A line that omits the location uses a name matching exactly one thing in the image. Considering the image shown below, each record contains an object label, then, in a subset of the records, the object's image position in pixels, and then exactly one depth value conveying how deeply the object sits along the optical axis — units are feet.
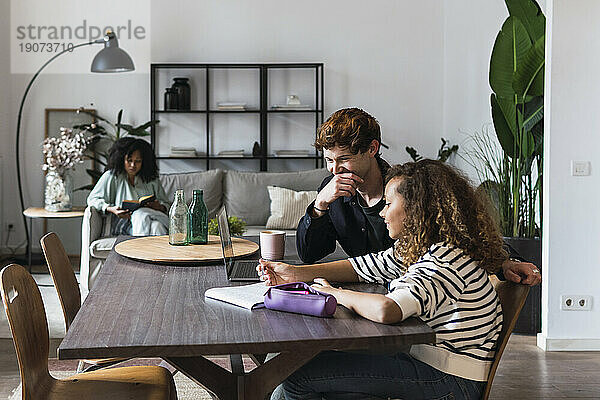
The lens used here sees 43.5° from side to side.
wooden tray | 8.13
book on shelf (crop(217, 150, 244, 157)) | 21.68
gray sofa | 19.61
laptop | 7.24
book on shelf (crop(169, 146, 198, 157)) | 21.64
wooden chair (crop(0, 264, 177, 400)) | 6.15
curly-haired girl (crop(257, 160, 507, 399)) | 5.92
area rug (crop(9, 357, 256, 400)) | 11.03
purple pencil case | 5.71
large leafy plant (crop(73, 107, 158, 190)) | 21.27
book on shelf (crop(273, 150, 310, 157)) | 21.68
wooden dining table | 5.05
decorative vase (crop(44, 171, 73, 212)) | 19.10
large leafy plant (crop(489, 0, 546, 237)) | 14.35
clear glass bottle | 9.33
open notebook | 6.07
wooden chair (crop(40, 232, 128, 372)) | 8.32
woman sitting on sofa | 16.94
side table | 18.44
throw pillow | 18.93
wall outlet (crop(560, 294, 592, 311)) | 13.52
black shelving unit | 21.59
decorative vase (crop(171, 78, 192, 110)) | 21.54
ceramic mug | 8.36
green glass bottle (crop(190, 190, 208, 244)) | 9.44
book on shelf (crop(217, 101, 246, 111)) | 21.49
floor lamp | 19.38
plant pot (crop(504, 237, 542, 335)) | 14.34
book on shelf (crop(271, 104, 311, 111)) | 21.62
